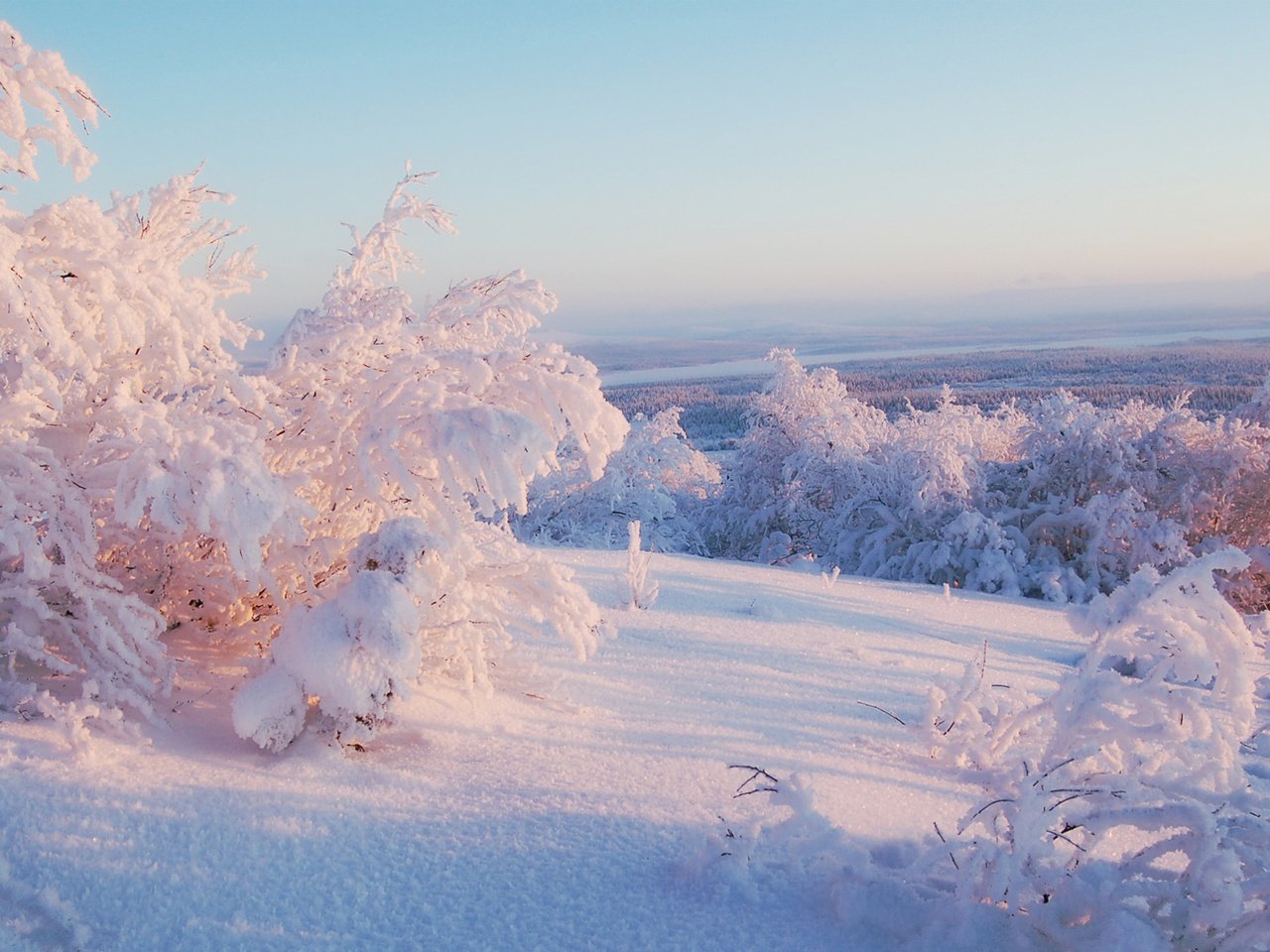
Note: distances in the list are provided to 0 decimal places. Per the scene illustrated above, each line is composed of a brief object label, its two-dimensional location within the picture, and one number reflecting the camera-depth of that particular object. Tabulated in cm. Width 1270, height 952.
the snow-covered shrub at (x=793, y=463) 1839
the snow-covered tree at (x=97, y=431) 300
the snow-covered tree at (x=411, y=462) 321
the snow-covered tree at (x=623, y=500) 2034
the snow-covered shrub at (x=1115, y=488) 1391
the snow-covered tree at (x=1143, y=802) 215
